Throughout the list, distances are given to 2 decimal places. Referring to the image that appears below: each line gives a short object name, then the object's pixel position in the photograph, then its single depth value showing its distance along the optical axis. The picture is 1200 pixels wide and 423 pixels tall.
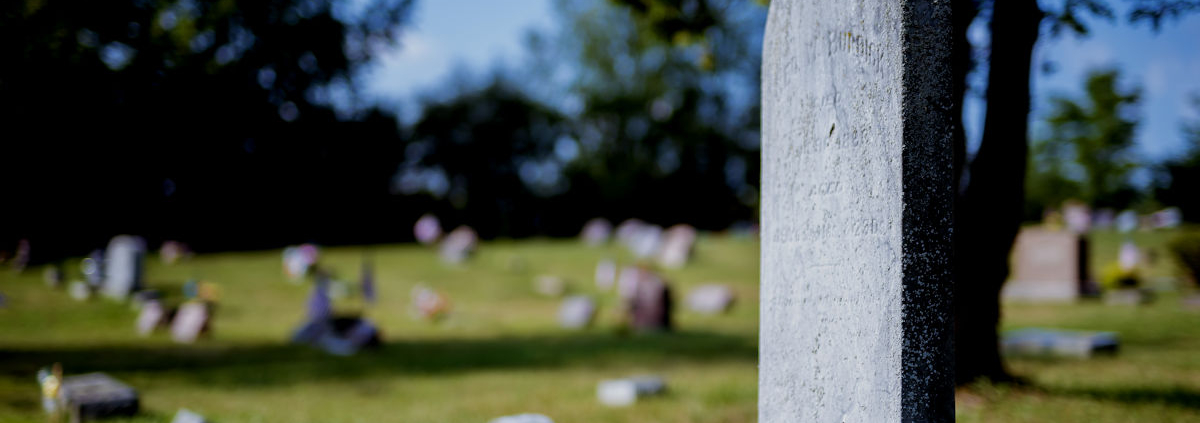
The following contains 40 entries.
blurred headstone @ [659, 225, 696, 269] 21.86
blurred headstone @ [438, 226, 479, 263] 23.02
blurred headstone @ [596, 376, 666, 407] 6.38
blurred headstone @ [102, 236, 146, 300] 15.36
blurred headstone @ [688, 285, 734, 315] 15.12
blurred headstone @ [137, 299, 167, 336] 12.27
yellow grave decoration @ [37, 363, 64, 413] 5.45
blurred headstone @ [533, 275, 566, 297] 18.52
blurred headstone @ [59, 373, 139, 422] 5.56
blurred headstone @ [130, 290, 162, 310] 14.17
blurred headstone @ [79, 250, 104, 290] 15.87
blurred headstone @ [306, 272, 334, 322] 11.55
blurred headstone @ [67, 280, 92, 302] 15.14
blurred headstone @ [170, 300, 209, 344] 11.57
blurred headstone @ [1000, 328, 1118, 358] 8.08
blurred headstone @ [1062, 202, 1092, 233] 26.41
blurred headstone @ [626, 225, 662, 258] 23.20
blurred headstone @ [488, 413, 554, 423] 4.49
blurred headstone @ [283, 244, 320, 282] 17.56
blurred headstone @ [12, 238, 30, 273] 17.56
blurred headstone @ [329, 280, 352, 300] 17.26
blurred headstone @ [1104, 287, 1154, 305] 13.51
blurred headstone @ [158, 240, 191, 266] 21.59
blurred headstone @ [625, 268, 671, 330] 12.65
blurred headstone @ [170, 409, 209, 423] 4.98
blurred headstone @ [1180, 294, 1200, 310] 12.18
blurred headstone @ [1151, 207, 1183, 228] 27.19
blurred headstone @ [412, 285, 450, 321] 14.56
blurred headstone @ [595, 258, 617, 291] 18.79
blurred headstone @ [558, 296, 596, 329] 13.59
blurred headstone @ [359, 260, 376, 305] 12.09
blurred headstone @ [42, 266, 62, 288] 16.23
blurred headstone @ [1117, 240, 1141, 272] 16.34
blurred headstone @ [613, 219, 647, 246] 27.14
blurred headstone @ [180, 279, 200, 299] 14.96
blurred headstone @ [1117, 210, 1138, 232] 29.03
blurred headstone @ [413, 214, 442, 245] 27.70
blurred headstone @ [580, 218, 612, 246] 27.94
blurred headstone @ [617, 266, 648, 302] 13.31
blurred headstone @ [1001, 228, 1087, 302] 15.02
